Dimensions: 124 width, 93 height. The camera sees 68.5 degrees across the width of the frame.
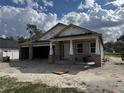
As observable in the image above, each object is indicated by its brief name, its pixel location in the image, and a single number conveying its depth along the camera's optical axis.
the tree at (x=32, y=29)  34.96
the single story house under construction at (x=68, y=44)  10.29
